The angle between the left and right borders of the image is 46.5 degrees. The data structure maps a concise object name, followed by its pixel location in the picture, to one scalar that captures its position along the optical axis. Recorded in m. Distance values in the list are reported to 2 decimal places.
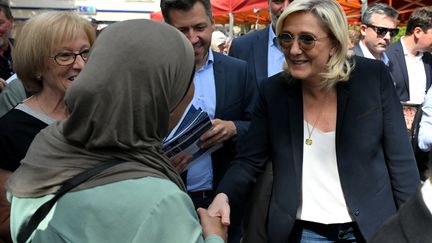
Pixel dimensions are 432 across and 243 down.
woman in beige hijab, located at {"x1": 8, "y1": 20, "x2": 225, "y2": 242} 1.27
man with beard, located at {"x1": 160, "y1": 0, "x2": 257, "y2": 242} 2.79
